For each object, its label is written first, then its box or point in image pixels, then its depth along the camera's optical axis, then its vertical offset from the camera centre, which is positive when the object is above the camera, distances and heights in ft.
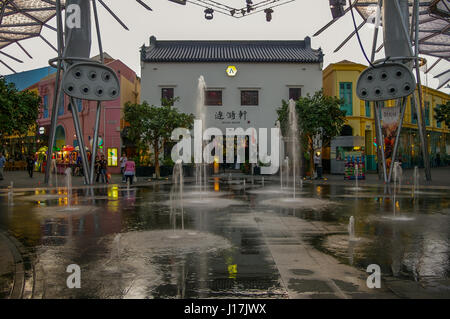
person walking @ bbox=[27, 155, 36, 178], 98.68 +0.91
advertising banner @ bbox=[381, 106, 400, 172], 71.26 +8.05
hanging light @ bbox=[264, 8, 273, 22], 90.39 +36.30
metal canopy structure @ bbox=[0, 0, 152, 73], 100.63 +45.30
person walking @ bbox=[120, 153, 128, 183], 84.33 +1.12
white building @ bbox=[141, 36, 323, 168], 122.83 +26.94
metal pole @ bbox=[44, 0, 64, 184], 68.85 +14.56
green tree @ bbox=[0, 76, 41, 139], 71.77 +12.08
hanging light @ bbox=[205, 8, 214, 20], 85.00 +35.29
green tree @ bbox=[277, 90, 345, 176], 89.56 +11.36
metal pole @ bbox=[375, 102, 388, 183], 67.56 +5.21
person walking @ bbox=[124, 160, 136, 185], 70.44 -0.49
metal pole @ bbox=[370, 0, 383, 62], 73.36 +24.46
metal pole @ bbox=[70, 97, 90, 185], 66.90 +5.79
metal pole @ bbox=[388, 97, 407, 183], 66.31 +5.39
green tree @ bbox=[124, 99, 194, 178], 88.84 +10.39
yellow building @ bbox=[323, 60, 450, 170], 123.54 +16.37
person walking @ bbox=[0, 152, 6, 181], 86.50 +0.87
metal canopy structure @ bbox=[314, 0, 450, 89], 88.41 +38.31
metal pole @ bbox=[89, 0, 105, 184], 69.79 +9.19
